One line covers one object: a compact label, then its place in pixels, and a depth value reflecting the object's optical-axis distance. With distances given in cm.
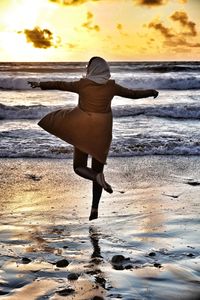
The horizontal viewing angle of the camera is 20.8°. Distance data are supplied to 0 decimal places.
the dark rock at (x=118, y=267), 423
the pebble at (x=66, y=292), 368
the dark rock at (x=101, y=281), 388
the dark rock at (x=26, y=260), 434
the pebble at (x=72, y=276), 397
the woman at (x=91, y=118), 531
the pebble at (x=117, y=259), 440
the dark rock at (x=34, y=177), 810
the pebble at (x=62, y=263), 424
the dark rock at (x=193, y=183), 782
